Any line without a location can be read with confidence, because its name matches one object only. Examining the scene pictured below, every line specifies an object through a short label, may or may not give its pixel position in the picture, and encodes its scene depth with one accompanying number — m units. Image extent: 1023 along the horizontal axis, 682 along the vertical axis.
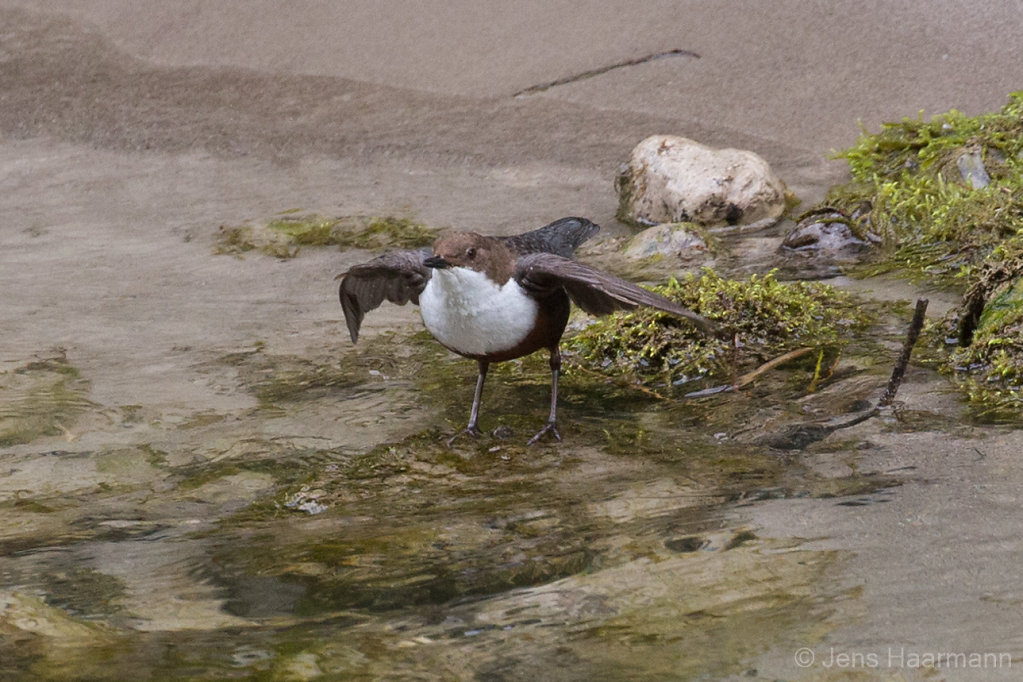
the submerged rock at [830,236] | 12.30
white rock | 13.57
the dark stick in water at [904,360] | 6.89
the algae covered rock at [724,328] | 9.43
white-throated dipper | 7.71
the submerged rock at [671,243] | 12.38
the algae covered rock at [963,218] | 8.55
